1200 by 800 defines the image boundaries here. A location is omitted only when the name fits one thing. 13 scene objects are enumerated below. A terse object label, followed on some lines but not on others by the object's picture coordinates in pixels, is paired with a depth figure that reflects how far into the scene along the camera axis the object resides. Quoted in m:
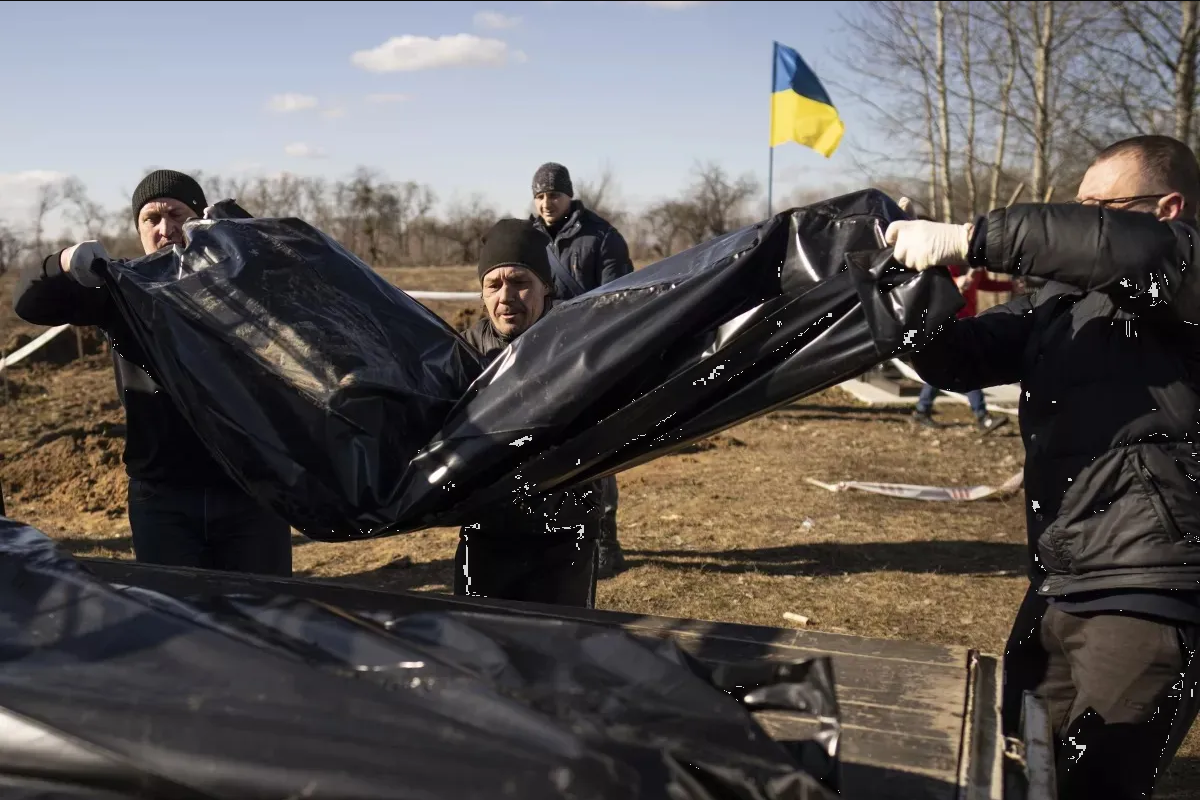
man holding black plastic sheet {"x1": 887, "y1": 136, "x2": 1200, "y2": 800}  2.36
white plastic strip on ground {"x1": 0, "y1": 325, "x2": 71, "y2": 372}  11.29
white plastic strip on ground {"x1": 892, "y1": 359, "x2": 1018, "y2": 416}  11.15
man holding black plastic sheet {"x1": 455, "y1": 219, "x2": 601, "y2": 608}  2.94
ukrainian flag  10.78
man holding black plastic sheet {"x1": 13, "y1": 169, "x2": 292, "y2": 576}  3.12
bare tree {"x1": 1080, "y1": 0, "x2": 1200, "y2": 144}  14.59
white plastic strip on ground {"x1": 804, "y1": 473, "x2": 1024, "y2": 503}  7.67
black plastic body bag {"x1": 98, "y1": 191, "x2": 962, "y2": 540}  2.12
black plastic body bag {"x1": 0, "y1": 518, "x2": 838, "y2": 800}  1.40
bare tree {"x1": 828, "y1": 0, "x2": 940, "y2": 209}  21.70
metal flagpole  10.81
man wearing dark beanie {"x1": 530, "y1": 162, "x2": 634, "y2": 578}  6.73
